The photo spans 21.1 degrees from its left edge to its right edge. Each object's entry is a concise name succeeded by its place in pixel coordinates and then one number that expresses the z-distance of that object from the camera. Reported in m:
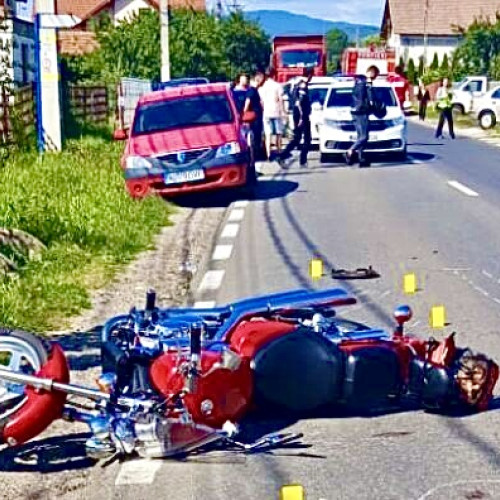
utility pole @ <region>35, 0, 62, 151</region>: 25.39
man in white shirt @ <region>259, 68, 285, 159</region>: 25.75
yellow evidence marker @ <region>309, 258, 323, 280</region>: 11.77
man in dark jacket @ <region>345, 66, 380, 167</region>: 24.89
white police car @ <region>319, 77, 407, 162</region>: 26.56
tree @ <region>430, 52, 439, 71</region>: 96.69
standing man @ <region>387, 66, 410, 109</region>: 52.44
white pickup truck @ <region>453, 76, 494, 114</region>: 54.90
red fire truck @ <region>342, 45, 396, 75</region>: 62.25
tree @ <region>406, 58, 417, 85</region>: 96.57
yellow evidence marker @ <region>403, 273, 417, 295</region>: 10.87
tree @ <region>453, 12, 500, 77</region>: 90.38
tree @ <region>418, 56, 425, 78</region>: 95.22
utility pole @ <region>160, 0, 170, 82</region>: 38.18
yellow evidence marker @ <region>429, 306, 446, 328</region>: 8.93
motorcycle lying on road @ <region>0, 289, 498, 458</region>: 6.10
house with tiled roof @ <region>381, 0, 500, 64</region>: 121.56
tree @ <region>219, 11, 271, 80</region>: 88.75
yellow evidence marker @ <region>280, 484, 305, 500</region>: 5.48
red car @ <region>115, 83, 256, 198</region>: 18.83
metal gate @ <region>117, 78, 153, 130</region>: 33.38
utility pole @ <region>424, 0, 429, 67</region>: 109.38
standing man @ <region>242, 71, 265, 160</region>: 24.47
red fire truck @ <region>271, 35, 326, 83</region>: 56.09
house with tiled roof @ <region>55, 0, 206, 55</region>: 80.25
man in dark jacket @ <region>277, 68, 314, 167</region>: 26.61
